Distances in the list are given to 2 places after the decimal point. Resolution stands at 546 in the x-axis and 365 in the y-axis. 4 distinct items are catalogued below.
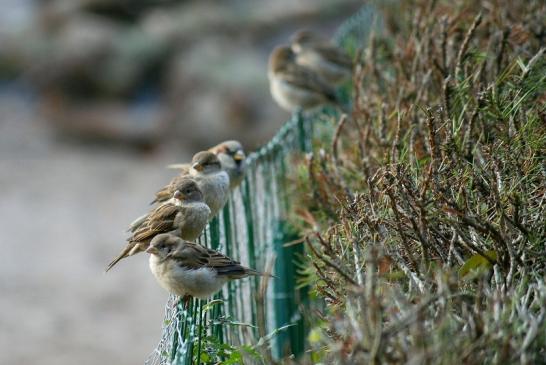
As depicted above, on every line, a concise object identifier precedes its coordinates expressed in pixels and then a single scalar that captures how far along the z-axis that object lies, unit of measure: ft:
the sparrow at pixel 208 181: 32.75
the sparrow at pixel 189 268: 27.04
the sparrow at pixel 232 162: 35.27
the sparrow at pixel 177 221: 30.53
